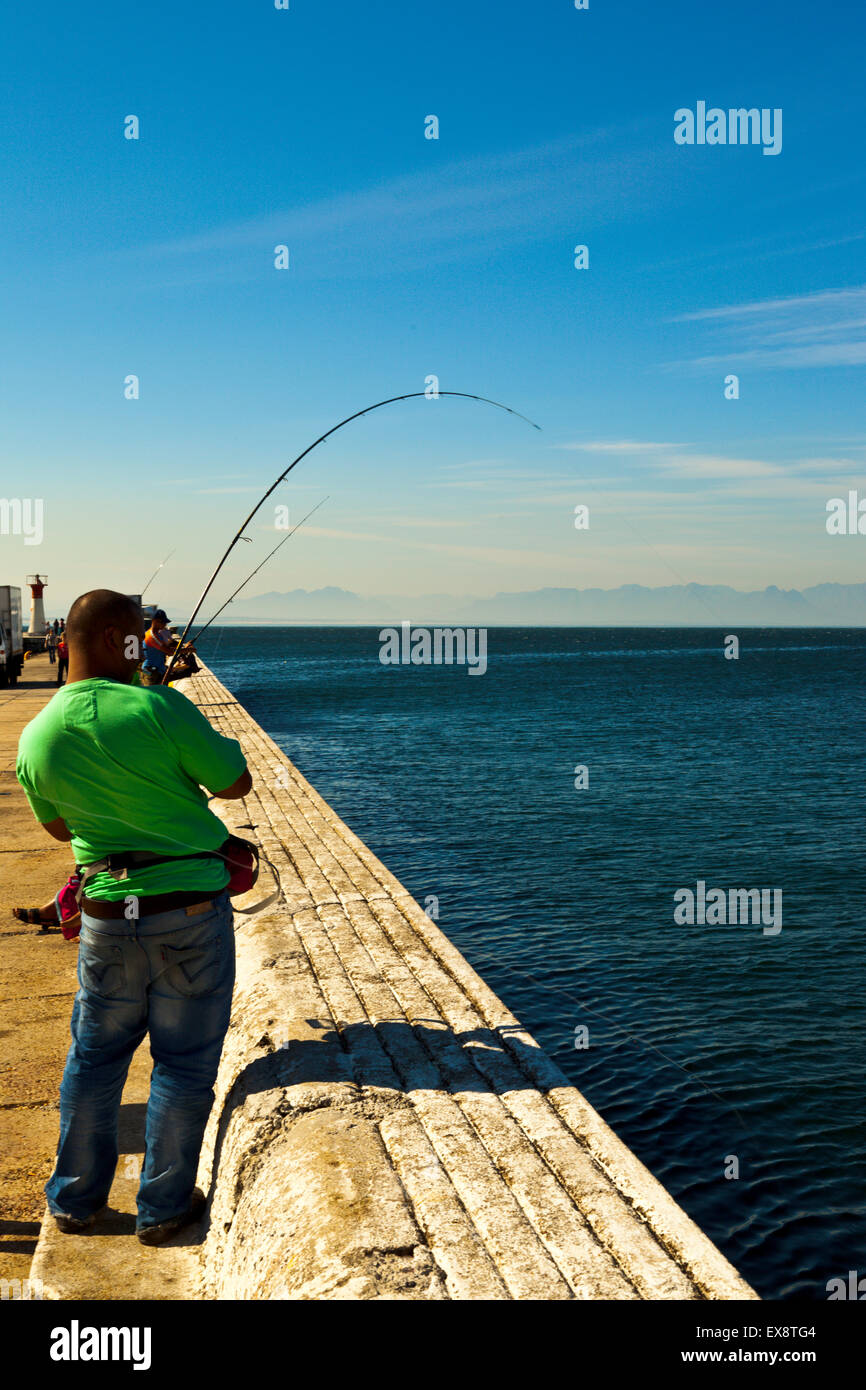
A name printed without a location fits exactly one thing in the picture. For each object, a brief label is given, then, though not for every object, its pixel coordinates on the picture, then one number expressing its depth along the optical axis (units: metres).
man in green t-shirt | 3.17
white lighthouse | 46.59
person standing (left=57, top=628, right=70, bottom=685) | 26.24
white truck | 29.35
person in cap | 12.09
